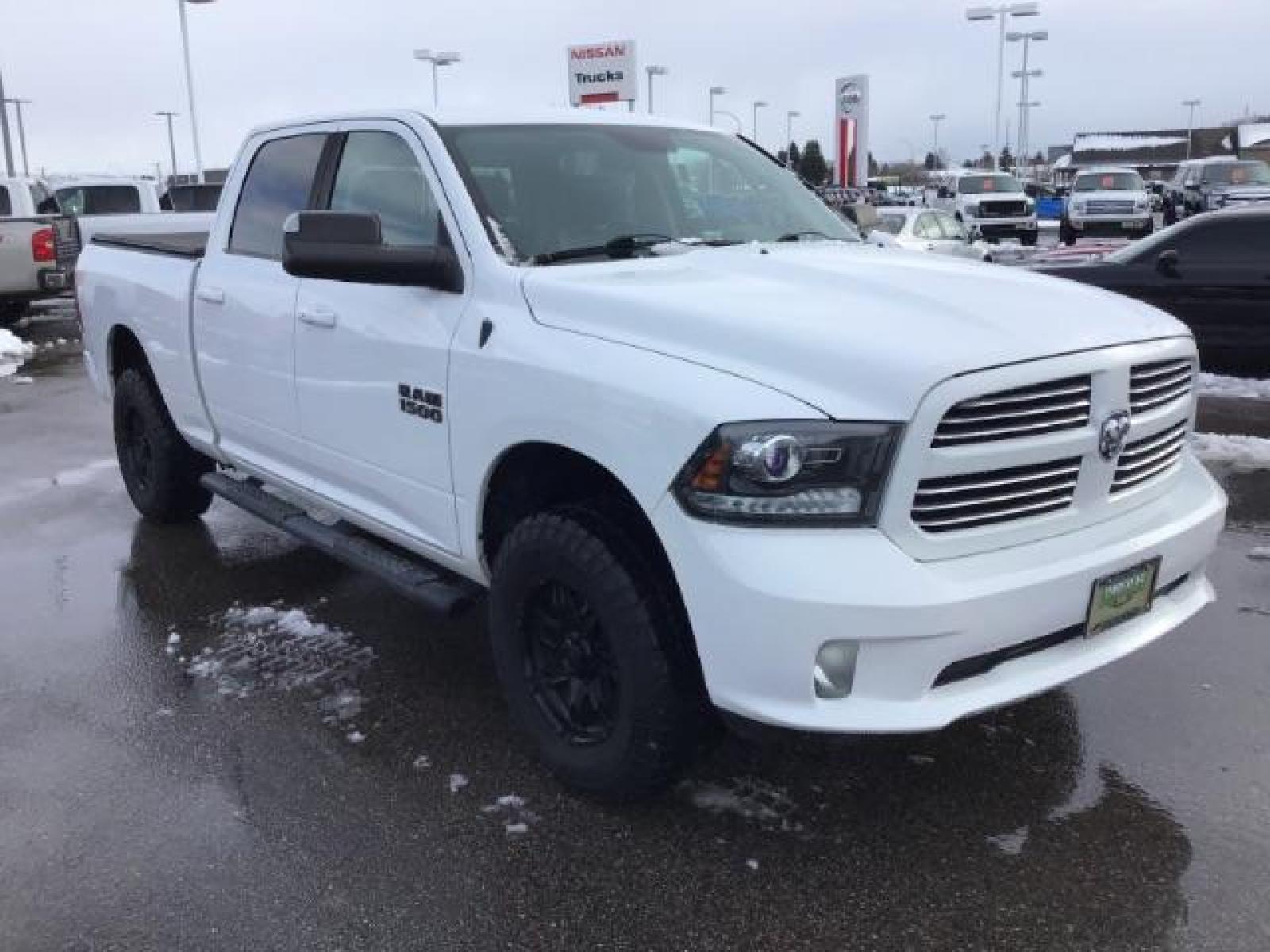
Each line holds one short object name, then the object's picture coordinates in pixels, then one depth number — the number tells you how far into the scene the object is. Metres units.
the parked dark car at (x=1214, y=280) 9.20
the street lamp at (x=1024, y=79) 53.81
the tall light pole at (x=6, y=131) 29.99
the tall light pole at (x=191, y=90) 30.88
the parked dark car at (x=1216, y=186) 26.36
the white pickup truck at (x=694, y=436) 2.70
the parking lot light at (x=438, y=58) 32.88
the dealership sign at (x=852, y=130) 25.47
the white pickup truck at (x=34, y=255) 14.39
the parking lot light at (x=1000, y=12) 42.25
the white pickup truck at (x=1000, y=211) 28.66
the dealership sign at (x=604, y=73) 19.67
